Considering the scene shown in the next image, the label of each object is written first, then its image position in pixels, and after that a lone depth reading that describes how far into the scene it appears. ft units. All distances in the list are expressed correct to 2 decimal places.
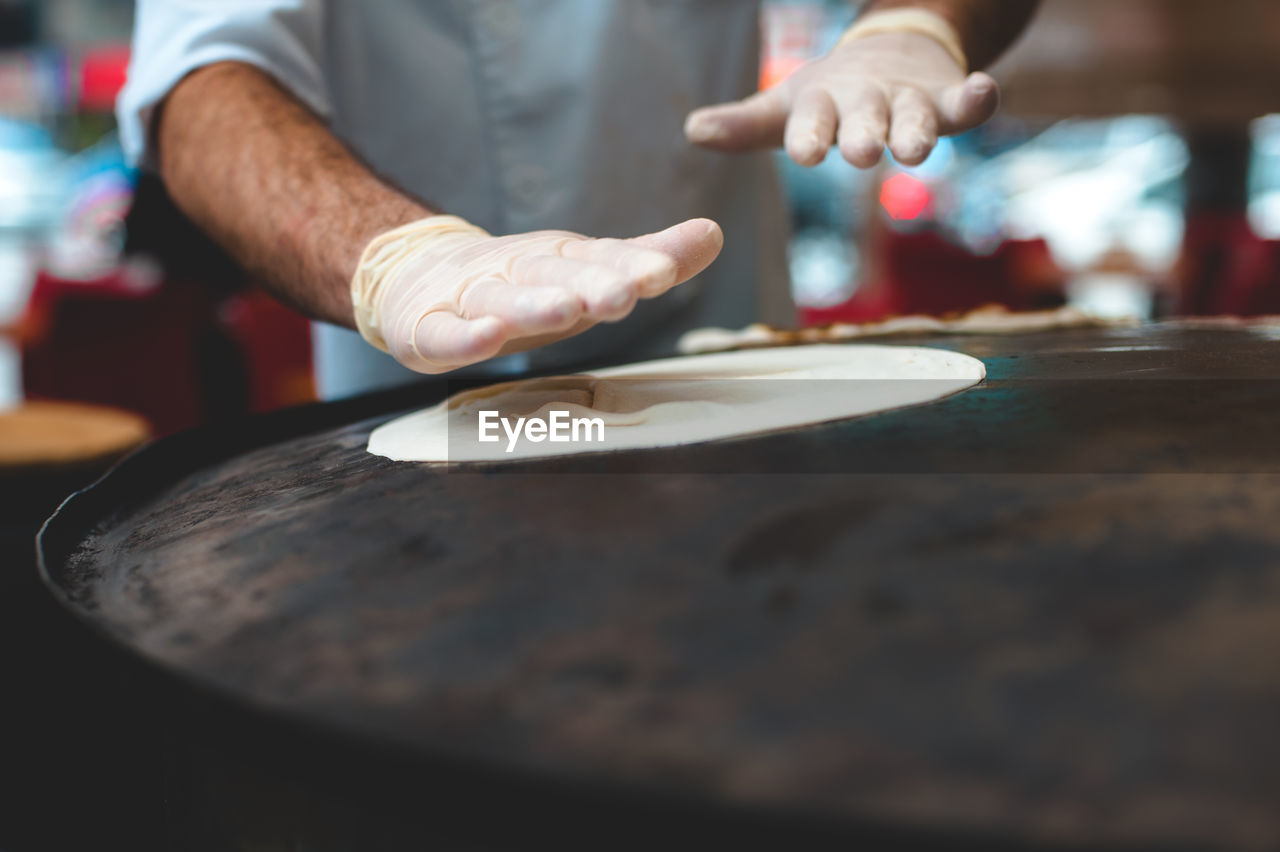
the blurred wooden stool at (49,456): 5.54
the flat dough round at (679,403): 2.31
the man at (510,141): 2.79
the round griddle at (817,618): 1.11
